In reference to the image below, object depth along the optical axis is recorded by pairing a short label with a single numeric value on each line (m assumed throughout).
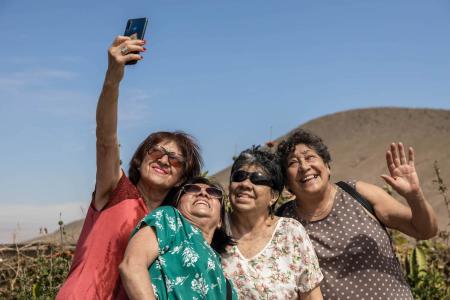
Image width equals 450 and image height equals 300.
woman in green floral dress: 2.76
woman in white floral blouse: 3.30
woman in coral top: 2.93
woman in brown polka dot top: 3.68
